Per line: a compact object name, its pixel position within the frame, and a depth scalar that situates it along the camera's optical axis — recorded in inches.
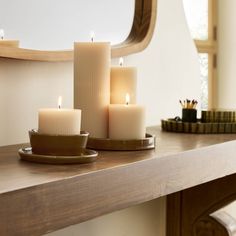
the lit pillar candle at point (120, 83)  77.2
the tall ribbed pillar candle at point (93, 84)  74.2
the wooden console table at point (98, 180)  57.3
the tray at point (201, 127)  88.1
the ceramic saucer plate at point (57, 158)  65.5
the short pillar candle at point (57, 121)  67.5
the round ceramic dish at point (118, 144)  73.5
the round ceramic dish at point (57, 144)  66.8
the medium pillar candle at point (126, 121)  74.5
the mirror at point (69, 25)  76.0
